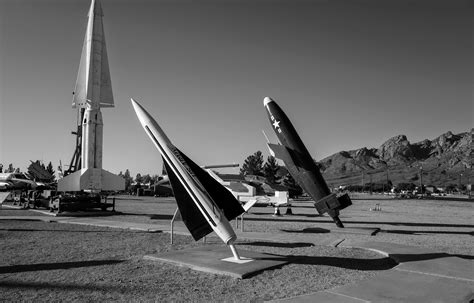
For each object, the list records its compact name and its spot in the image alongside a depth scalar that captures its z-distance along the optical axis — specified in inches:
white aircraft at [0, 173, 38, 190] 1461.6
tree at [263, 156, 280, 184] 3269.7
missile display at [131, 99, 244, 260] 346.0
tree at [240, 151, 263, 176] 3673.7
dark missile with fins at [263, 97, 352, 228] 572.4
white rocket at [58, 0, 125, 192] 923.4
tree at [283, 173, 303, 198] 1960.9
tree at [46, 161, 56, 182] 4052.7
